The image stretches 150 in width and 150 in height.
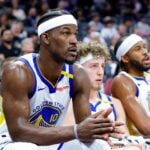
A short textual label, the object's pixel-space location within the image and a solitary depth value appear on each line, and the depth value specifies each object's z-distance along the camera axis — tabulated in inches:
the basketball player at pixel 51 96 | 164.7
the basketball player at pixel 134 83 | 231.9
